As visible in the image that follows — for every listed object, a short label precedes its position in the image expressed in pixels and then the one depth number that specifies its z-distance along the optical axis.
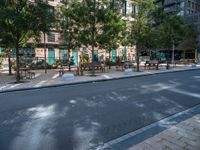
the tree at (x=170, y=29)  18.12
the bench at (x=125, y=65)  16.94
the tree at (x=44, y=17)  9.17
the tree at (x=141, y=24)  15.39
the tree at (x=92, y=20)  11.64
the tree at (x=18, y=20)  8.47
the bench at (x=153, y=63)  17.30
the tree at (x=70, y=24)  12.42
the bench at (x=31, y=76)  11.22
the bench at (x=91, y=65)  13.22
